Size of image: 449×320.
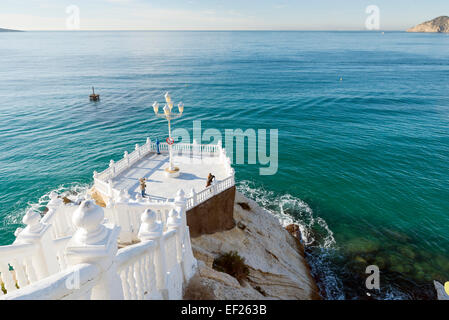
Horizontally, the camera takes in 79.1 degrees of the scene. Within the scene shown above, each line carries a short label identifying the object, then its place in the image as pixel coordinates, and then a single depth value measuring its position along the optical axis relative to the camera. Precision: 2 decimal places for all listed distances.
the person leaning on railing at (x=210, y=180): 16.58
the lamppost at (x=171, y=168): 18.06
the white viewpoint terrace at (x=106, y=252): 4.07
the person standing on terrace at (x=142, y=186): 15.78
